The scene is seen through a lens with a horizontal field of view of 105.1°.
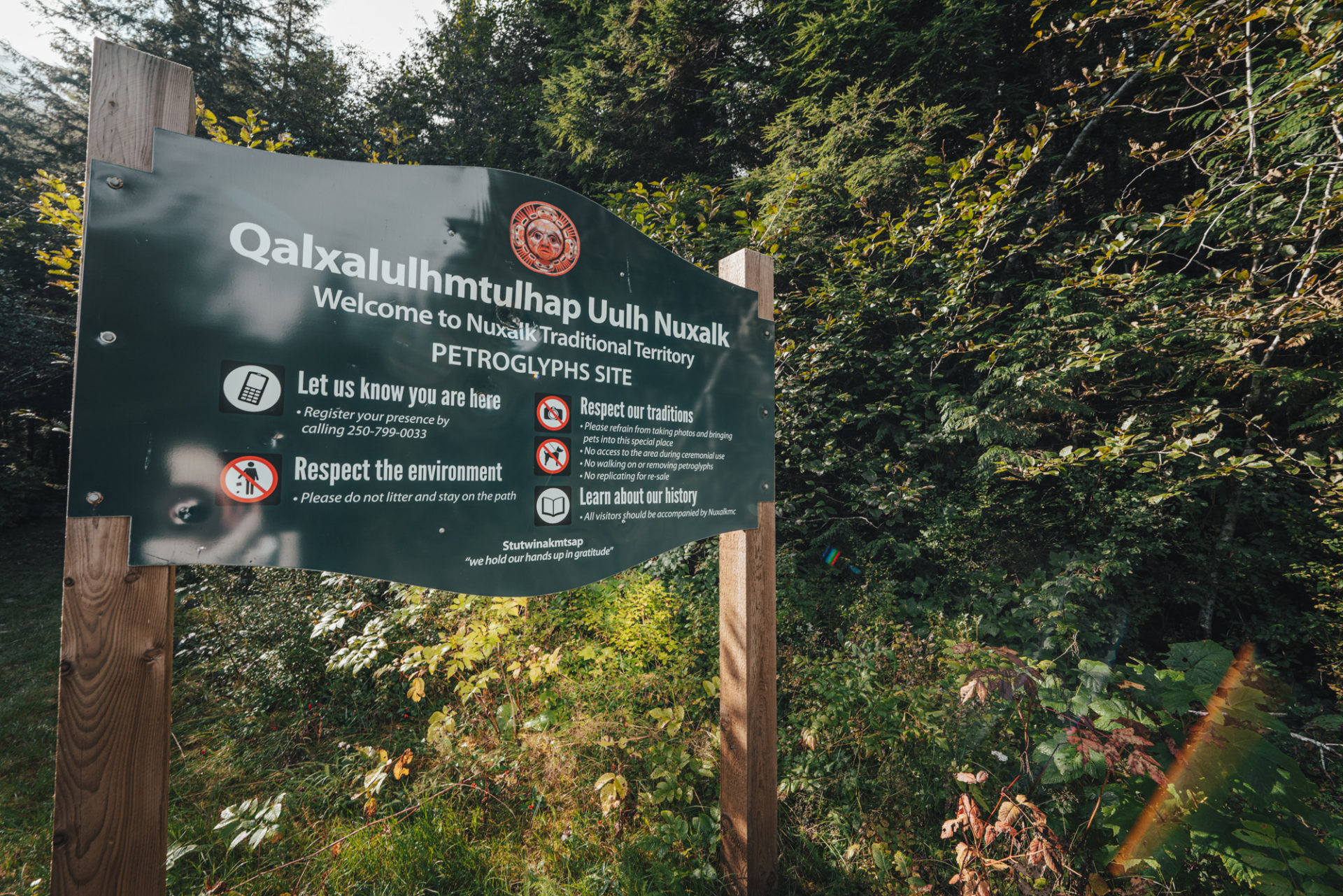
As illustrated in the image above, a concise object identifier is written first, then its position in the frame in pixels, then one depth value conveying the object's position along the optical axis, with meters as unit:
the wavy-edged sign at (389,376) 1.12
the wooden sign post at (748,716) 1.96
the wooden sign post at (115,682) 1.06
